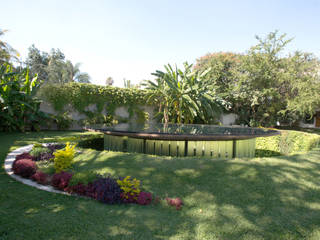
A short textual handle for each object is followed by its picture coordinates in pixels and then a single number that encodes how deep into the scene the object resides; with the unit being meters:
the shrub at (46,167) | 4.63
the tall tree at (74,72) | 33.18
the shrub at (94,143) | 7.96
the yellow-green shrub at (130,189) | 3.43
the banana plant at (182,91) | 12.45
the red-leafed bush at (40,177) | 4.23
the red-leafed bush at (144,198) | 3.37
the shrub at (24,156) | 5.45
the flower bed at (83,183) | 3.43
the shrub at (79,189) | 3.66
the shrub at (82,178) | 3.79
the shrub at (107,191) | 3.39
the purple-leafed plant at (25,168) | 4.60
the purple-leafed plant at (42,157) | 5.60
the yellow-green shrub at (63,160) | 4.62
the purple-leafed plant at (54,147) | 6.36
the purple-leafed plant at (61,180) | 3.90
